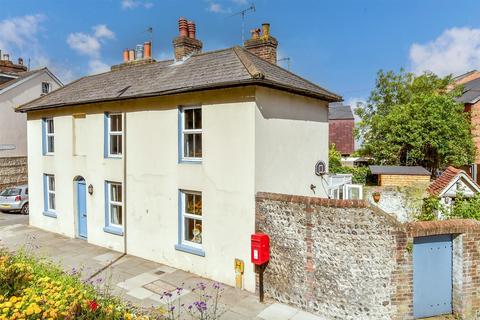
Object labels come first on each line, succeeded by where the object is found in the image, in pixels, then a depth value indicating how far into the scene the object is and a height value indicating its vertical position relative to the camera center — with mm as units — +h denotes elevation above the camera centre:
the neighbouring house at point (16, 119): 23031 +2472
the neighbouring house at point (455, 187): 12555 -1509
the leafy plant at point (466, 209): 8844 -1705
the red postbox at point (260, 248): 7910 -2438
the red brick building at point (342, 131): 38125 +2308
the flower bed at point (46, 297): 4965 -2609
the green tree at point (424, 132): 20469 +1191
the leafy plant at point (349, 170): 21594 -1402
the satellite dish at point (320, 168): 11312 -639
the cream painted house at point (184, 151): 8750 +16
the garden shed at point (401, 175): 17969 -1464
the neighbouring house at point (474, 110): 23281 +3054
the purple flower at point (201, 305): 5951 -2925
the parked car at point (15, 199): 18305 -2740
